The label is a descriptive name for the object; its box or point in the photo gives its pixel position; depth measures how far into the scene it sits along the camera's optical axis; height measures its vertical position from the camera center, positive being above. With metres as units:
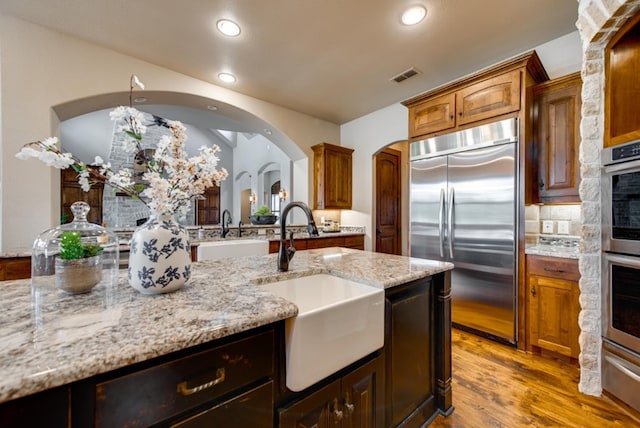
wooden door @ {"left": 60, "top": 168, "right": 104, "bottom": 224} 6.86 +0.55
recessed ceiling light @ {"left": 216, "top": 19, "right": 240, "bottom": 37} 2.31 +1.69
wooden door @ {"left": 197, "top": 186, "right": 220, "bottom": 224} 8.80 +0.24
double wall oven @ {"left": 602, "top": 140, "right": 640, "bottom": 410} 1.57 -0.36
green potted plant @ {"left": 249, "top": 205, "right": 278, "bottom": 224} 4.24 -0.03
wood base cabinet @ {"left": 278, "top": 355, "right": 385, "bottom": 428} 0.93 -0.74
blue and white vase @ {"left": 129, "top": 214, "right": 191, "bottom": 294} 0.97 -0.15
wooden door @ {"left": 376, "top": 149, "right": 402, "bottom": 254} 4.85 +0.25
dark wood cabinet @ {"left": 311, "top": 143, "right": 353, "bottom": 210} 4.34 +0.65
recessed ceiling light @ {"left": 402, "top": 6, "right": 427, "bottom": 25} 2.14 +1.67
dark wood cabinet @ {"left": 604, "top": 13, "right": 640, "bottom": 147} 1.66 +0.82
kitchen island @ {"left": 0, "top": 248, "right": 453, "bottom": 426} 0.55 -0.30
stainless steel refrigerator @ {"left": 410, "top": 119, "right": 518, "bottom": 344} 2.42 -0.03
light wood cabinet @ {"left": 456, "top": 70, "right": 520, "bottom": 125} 2.41 +1.13
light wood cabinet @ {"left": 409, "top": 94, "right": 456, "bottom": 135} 2.84 +1.13
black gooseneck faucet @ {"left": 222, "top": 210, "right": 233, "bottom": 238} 3.59 -0.20
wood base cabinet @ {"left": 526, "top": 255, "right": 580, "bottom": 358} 2.09 -0.75
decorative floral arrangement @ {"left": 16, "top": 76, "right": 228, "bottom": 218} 0.95 +0.17
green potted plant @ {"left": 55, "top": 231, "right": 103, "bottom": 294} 0.94 -0.17
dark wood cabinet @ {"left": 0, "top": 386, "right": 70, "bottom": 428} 0.50 -0.39
